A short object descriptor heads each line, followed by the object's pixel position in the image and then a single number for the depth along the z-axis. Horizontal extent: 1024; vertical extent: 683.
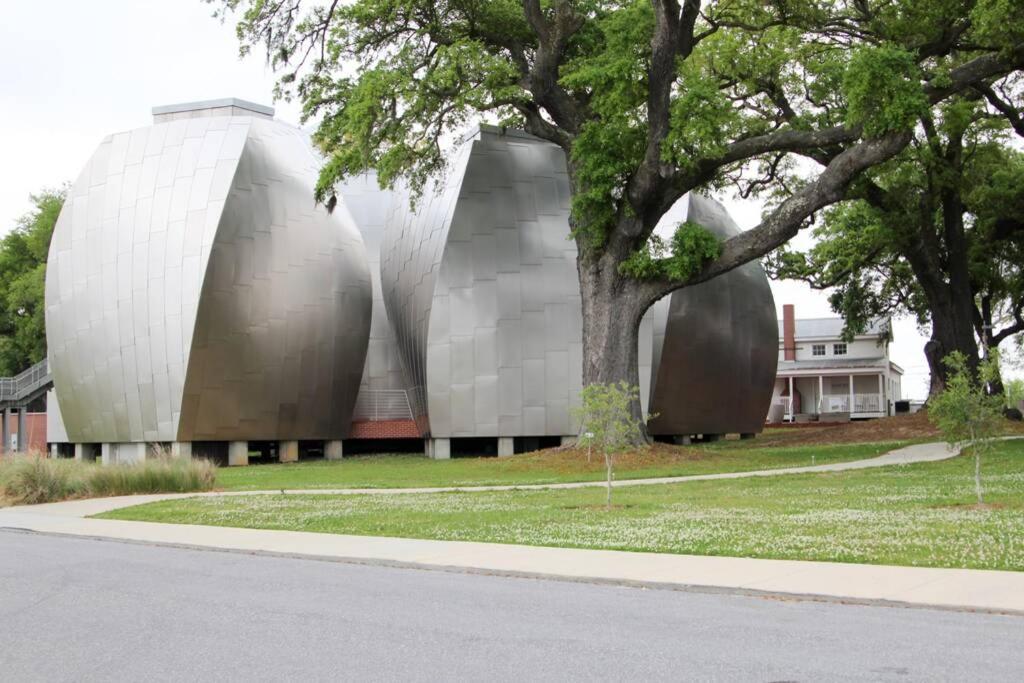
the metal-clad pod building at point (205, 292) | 37.00
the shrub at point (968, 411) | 17.50
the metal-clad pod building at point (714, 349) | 39.43
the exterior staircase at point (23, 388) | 51.56
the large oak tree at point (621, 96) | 27.45
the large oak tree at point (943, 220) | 39.66
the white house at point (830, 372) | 74.25
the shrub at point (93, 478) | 23.89
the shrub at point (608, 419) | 18.94
